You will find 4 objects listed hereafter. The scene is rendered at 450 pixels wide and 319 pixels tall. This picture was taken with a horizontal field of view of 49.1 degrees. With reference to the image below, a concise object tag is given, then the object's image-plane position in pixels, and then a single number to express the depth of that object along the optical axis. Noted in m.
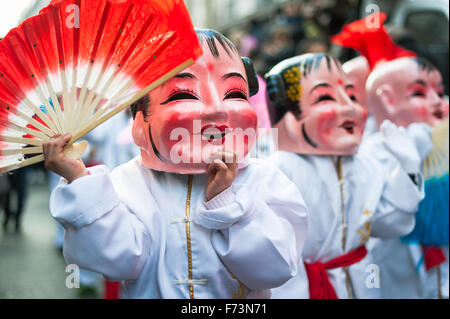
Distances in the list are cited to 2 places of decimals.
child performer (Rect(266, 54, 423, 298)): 2.28
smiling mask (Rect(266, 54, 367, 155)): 2.27
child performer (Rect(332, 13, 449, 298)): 2.75
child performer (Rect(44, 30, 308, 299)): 1.58
